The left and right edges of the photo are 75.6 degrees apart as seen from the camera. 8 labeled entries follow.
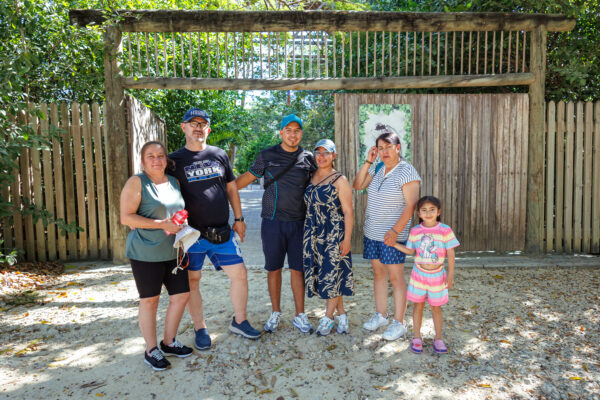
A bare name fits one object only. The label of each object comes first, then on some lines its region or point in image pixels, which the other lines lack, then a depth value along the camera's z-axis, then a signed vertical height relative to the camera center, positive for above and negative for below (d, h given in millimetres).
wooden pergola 5520 +1835
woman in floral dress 3328 -422
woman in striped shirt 3301 -339
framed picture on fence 6047 +934
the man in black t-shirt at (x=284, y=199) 3422 -148
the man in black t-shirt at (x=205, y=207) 3145 -197
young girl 3105 -696
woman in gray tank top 2773 -374
